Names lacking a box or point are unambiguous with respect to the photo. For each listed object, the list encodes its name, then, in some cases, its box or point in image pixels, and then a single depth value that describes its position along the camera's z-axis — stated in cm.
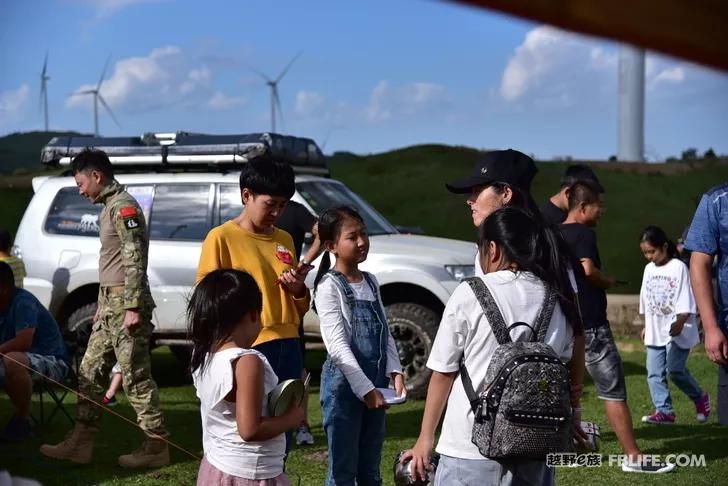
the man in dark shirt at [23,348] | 696
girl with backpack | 313
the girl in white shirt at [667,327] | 782
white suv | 887
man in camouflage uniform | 602
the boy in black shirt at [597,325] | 599
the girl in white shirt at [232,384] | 324
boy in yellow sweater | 443
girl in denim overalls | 428
